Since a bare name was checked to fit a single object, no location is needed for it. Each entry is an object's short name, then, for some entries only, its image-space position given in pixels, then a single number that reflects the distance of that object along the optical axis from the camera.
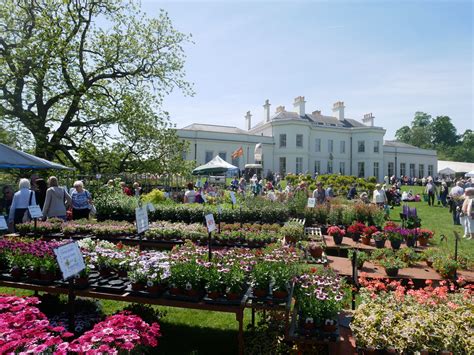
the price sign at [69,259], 2.86
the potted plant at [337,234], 8.45
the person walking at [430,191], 19.78
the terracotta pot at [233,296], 3.58
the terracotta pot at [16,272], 4.35
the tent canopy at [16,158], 6.44
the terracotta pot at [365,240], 8.76
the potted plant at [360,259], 6.29
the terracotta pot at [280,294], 3.57
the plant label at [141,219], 5.06
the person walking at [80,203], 8.88
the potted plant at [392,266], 5.98
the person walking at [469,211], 9.69
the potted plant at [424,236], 8.67
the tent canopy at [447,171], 33.24
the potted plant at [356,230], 8.95
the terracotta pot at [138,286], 3.88
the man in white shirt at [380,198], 14.30
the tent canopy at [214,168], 16.28
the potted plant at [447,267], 5.88
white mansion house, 37.62
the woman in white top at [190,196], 12.15
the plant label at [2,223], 5.48
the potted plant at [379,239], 8.23
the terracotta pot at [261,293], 3.63
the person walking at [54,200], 7.94
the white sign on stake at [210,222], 4.53
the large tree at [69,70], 14.89
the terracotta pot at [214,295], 3.64
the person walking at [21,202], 8.24
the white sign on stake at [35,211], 6.37
